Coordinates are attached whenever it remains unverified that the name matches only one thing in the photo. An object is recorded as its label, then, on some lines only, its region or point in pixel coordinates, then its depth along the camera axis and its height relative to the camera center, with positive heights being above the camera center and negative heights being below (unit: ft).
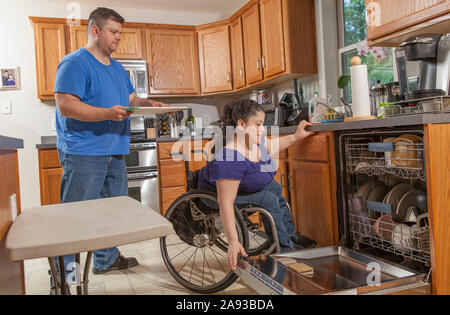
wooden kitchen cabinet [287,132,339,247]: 6.06 -0.70
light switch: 12.59 +1.96
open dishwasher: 4.47 -1.33
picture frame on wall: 12.52 +2.90
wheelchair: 5.54 -1.13
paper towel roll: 5.92 +0.84
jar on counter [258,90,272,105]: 12.67 +1.76
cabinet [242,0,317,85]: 10.03 +3.07
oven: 11.62 -0.45
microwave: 12.73 +2.85
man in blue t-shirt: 6.35 +0.80
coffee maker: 5.15 +1.11
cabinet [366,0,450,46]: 5.49 +1.93
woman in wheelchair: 5.24 -0.37
